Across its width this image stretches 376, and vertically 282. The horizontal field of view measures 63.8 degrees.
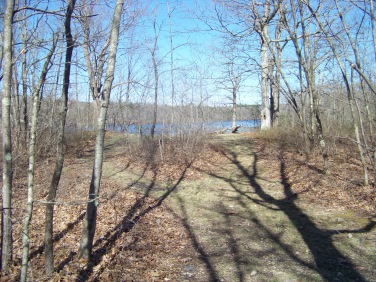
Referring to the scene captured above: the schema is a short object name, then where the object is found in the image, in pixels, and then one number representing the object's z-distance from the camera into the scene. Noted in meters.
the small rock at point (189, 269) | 4.32
